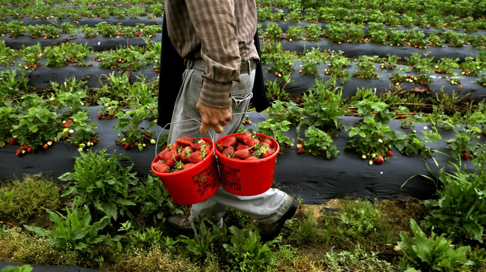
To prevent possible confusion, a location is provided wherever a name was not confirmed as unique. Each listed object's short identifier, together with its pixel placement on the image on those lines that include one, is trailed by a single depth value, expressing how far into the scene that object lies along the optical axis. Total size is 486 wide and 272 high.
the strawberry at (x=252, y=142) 1.76
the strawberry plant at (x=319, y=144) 2.90
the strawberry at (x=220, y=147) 1.78
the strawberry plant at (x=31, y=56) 5.10
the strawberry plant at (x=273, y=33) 6.59
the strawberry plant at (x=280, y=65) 4.86
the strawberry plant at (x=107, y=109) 3.42
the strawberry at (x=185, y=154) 1.66
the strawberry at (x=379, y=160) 2.89
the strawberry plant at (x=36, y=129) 2.94
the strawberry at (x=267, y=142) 1.79
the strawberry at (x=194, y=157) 1.64
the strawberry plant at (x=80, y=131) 2.99
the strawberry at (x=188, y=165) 1.61
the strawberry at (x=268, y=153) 1.70
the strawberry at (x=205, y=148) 1.69
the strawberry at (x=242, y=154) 1.67
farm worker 1.47
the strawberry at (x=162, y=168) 1.63
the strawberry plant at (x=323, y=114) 3.16
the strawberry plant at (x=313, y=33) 6.72
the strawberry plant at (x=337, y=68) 4.79
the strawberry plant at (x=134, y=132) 2.97
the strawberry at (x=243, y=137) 1.82
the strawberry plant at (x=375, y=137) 2.91
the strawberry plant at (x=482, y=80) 4.67
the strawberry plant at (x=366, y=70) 4.82
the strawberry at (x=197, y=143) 1.72
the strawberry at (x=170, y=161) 1.67
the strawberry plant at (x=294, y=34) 6.83
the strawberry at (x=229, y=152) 1.71
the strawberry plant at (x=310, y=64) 4.78
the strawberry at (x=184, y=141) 1.75
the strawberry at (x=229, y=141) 1.77
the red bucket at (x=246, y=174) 1.66
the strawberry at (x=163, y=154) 1.74
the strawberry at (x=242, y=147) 1.74
